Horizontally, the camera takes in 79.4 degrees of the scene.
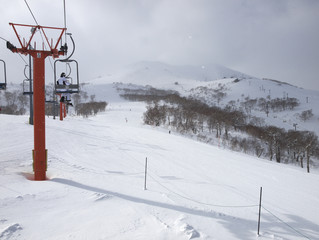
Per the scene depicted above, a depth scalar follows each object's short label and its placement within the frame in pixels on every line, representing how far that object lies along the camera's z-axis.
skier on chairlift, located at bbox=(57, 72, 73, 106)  8.17
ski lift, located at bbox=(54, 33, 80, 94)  7.31
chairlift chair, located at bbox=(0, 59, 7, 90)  7.14
